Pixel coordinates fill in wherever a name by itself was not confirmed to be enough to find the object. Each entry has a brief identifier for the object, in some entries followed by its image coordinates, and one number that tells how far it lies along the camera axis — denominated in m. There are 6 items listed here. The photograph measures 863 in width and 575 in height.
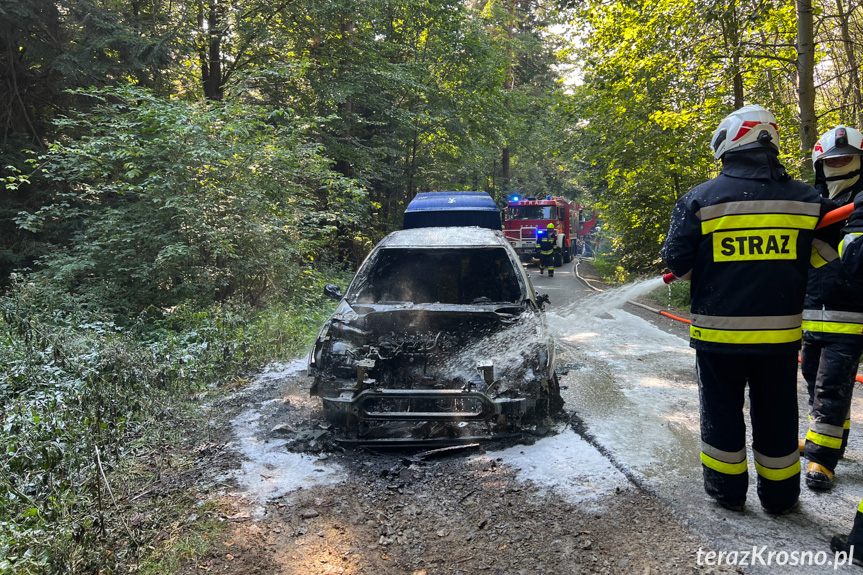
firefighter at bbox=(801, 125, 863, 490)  3.09
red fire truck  21.56
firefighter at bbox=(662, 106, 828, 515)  2.66
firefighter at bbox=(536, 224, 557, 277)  18.98
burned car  3.77
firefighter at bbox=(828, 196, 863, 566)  2.32
